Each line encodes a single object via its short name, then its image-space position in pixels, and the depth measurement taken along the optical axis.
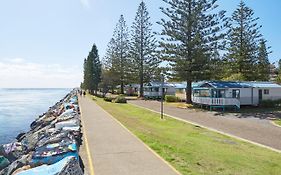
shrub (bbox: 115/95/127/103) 24.48
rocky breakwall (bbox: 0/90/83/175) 4.38
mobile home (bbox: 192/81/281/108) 18.82
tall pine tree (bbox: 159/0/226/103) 21.53
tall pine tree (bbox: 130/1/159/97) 33.93
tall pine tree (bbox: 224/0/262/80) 29.05
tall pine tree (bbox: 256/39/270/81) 30.21
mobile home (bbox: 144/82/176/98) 32.00
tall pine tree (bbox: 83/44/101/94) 38.66
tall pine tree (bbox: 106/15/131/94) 38.95
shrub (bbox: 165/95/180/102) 25.52
